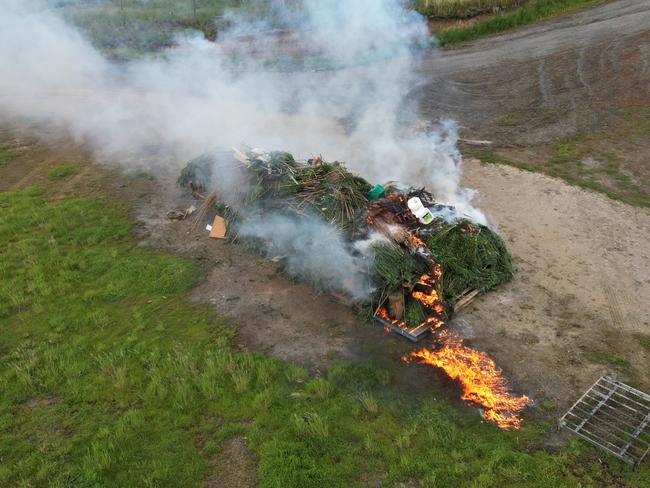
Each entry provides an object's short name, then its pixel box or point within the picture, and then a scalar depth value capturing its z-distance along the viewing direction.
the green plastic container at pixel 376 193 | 9.71
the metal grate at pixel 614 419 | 5.86
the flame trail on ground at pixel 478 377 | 6.46
